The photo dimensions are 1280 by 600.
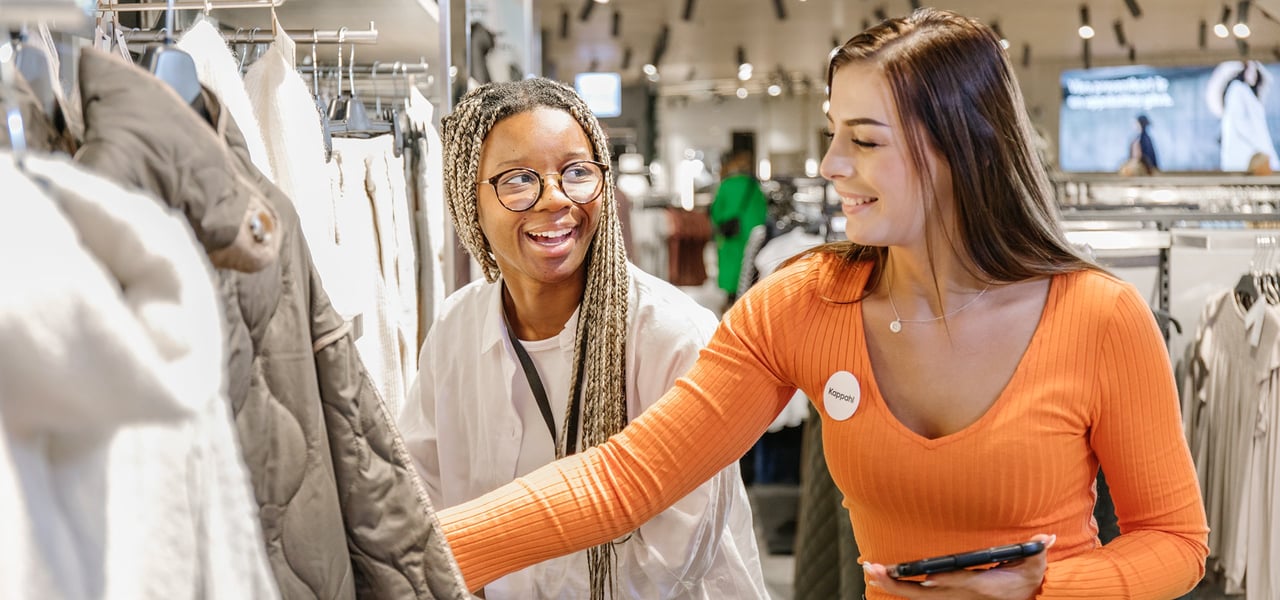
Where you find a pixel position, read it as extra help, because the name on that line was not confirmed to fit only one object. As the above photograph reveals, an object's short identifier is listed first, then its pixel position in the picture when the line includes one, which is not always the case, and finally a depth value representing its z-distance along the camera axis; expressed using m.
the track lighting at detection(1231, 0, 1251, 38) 9.81
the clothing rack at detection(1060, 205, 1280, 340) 3.08
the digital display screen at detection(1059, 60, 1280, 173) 8.17
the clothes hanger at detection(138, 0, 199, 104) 0.87
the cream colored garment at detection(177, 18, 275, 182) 1.52
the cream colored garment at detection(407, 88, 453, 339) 2.68
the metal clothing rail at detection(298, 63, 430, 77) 2.39
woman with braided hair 1.63
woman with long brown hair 1.42
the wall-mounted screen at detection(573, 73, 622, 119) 11.58
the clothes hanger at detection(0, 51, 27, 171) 0.69
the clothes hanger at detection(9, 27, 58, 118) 0.78
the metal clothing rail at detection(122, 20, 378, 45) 1.79
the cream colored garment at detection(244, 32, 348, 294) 1.75
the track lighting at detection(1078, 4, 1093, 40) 10.05
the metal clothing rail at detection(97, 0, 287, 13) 1.40
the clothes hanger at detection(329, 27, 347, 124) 2.25
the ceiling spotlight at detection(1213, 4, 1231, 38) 10.08
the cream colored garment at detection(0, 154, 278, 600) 0.57
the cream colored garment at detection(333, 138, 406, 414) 2.14
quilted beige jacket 0.76
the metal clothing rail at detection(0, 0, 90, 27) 0.58
